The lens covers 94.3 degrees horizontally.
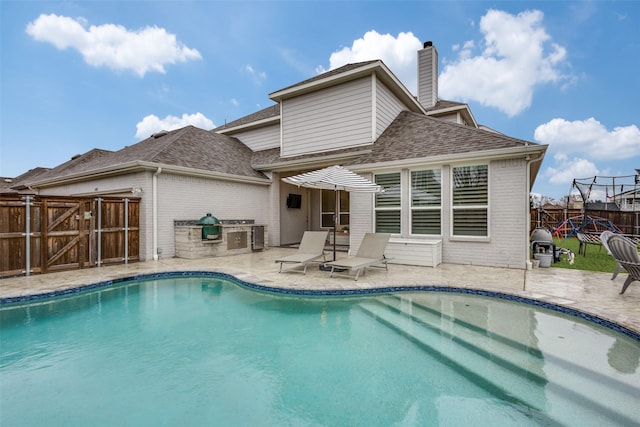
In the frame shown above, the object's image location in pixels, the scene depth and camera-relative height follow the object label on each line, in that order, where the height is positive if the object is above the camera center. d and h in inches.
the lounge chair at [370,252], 279.1 -39.2
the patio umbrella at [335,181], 295.7 +34.7
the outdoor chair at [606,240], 235.2 -22.5
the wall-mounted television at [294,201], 579.5 +28.4
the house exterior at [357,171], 323.0 +57.1
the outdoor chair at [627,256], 207.9 -31.2
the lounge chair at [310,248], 305.8 -37.2
